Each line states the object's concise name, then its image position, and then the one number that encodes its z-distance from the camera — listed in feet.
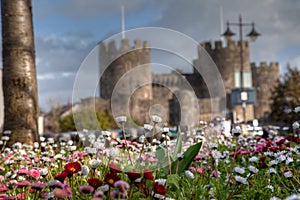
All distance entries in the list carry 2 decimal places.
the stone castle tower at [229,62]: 141.38
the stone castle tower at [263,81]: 151.02
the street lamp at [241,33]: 68.41
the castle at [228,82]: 114.62
